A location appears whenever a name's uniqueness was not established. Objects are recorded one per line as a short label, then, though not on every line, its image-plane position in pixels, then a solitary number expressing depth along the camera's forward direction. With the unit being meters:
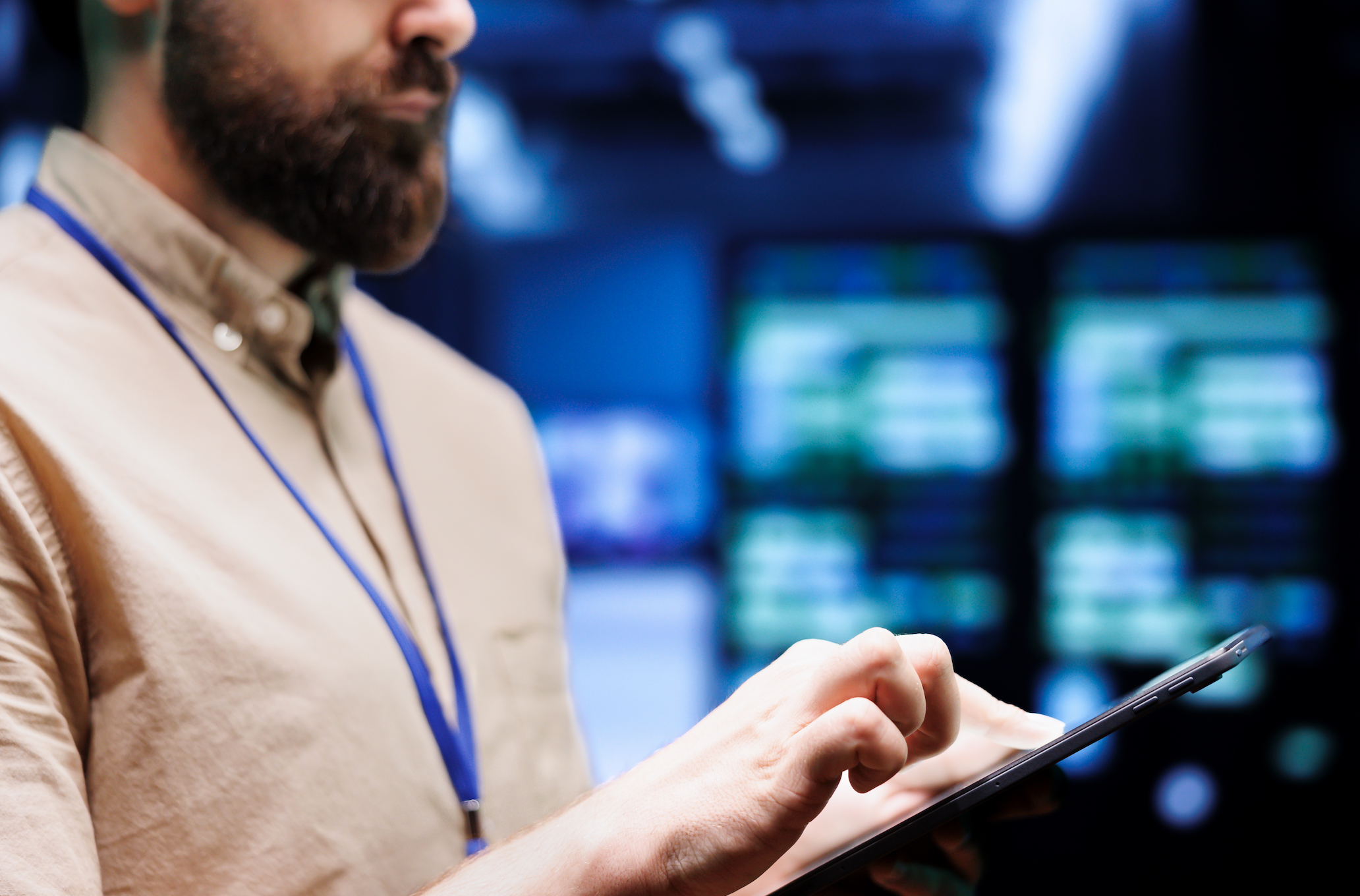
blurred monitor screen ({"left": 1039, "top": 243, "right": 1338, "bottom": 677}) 2.25
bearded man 0.54
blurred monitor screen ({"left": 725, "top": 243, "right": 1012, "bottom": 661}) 2.31
